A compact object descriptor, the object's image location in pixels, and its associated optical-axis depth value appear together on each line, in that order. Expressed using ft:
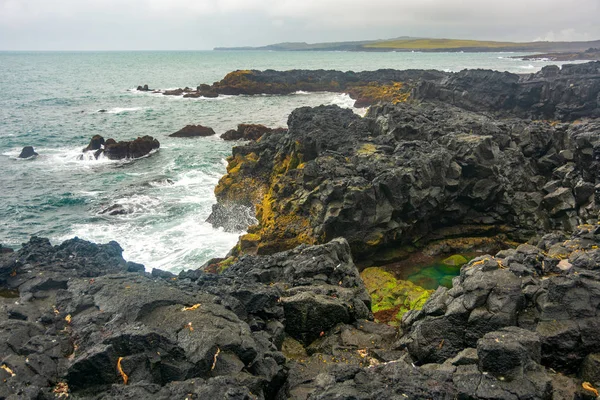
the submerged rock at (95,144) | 144.87
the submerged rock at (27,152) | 137.69
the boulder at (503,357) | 27.58
